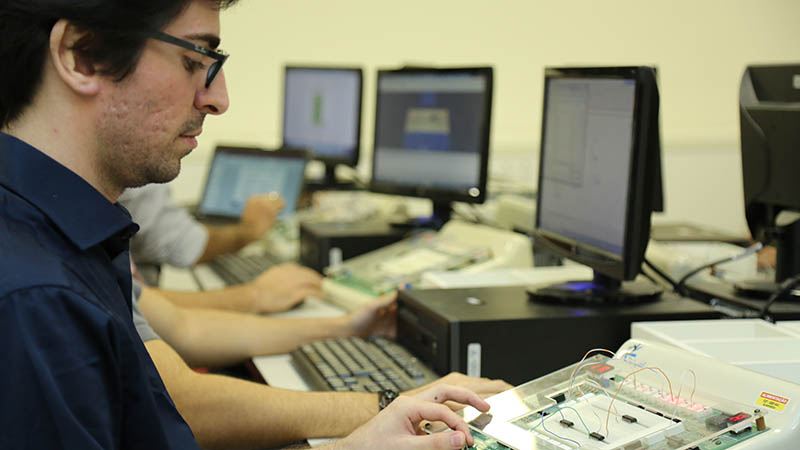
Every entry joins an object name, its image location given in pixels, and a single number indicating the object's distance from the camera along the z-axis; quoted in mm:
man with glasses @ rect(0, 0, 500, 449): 754
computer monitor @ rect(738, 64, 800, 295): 1651
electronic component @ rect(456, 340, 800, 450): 899
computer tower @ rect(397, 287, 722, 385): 1374
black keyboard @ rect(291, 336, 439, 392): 1436
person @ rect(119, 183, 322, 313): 2035
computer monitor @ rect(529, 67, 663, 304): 1341
